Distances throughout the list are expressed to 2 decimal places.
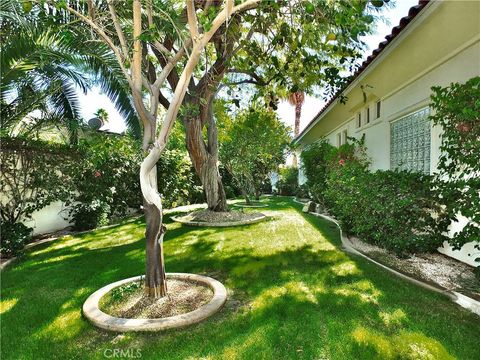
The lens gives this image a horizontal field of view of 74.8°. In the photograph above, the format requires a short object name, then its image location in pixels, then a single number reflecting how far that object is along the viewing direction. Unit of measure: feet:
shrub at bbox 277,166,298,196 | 73.87
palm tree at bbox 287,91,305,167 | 105.50
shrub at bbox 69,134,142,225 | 29.63
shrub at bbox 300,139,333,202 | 43.37
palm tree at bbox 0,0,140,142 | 21.47
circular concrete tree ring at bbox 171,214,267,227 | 32.76
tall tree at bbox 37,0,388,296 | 13.12
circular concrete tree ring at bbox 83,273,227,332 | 11.53
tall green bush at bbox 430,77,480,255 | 12.89
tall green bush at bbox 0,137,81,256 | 23.30
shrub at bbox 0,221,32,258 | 22.32
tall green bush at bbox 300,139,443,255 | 17.61
